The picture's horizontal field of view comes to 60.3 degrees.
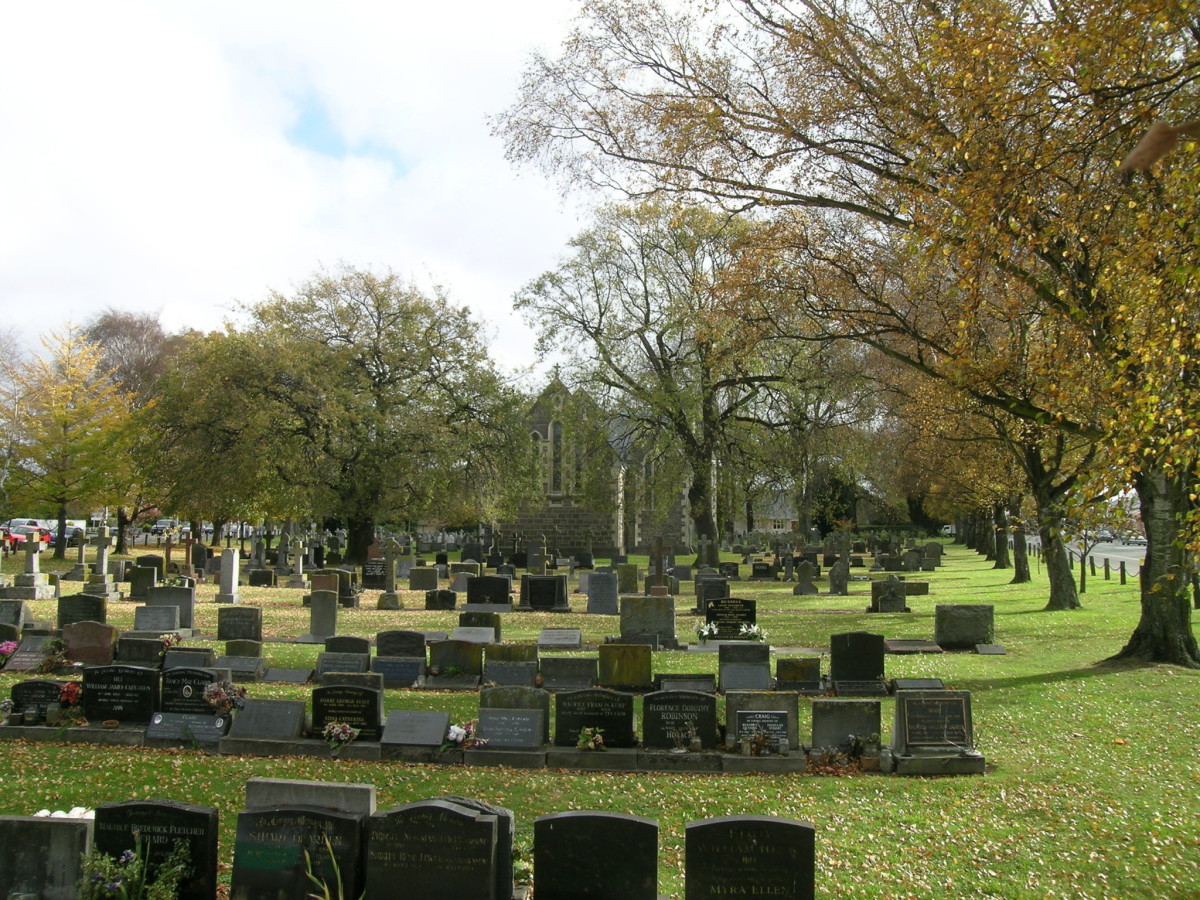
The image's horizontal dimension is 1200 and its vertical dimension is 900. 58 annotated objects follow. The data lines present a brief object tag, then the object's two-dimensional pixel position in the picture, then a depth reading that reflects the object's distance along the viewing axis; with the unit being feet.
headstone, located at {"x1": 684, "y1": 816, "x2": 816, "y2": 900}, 19.01
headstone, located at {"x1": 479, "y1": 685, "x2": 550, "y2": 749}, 34.71
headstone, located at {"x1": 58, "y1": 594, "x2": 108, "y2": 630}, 55.26
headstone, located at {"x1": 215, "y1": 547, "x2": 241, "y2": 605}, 80.18
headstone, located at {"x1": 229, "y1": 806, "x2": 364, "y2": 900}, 19.90
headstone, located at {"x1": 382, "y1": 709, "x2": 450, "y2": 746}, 33.73
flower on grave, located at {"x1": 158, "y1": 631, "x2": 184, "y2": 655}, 45.44
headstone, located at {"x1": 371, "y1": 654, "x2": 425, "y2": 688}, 45.83
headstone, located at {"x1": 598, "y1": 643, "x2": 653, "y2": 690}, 44.88
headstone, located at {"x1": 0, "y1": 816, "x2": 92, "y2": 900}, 19.54
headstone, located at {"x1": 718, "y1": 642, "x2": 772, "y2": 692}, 43.91
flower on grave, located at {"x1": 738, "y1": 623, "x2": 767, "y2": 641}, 54.08
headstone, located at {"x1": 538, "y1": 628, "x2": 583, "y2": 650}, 55.93
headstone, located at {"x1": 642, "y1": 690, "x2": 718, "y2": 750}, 33.47
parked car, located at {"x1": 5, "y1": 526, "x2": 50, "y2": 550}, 146.30
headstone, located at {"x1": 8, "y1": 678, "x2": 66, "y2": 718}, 36.63
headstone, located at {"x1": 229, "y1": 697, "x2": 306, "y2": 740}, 34.27
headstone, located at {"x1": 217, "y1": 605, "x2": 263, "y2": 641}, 57.38
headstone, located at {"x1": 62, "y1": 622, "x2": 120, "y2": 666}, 45.85
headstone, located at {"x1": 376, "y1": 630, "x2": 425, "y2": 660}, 48.57
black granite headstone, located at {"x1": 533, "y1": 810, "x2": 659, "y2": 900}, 19.72
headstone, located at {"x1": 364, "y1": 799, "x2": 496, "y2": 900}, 19.63
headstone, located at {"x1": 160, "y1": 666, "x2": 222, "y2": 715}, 35.47
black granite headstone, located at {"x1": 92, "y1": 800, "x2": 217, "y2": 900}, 20.07
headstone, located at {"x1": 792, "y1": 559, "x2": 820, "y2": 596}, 100.73
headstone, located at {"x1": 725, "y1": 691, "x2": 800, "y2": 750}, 33.09
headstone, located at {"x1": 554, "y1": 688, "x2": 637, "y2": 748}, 33.86
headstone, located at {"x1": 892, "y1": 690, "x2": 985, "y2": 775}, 31.86
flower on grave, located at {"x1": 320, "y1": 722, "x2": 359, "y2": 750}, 33.39
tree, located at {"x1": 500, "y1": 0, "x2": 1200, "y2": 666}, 27.81
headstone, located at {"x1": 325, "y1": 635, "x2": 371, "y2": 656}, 47.62
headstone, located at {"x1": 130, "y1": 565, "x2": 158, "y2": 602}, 78.59
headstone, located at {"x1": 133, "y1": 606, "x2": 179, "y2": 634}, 55.36
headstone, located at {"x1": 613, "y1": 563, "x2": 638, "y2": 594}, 92.38
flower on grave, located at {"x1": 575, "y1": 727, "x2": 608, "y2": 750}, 33.27
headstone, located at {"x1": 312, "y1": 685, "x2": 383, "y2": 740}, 34.37
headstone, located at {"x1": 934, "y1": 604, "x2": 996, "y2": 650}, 56.75
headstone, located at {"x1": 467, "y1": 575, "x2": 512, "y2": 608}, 81.00
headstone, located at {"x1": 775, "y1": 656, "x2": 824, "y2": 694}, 44.78
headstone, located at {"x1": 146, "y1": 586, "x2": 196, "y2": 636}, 60.59
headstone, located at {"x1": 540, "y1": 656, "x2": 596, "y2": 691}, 44.19
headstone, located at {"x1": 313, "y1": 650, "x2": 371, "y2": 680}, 44.65
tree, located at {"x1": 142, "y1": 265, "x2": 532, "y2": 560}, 110.22
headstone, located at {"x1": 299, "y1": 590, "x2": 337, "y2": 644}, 59.57
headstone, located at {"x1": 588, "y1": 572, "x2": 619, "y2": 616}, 80.48
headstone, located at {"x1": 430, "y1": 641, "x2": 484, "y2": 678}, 46.11
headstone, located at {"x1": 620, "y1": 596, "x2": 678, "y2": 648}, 58.29
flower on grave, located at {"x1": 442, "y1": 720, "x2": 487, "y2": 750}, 33.45
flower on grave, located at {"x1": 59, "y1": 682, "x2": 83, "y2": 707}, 36.42
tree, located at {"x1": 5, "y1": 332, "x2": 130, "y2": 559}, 125.29
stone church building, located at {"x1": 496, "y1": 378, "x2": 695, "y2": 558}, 134.72
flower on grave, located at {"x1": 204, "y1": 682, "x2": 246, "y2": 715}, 35.04
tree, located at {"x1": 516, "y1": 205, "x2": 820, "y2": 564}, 123.34
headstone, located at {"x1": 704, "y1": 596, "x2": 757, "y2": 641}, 57.62
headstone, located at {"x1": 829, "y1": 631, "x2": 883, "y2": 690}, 44.52
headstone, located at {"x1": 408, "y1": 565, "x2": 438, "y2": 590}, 93.04
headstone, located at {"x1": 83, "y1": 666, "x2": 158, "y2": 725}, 36.22
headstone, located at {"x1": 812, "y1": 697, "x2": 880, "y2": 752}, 32.91
